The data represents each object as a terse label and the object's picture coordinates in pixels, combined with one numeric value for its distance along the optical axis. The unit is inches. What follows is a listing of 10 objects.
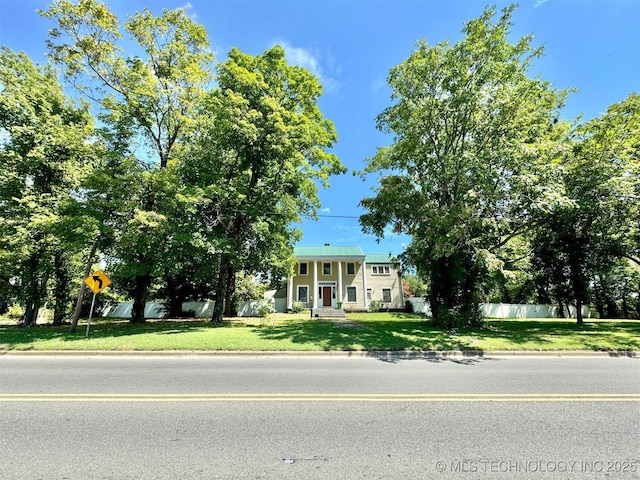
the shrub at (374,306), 1100.6
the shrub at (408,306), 1081.2
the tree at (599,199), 460.1
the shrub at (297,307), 1061.8
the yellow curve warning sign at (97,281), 465.1
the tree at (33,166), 639.1
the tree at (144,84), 571.8
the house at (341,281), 1107.9
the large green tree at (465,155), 446.3
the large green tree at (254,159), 555.2
